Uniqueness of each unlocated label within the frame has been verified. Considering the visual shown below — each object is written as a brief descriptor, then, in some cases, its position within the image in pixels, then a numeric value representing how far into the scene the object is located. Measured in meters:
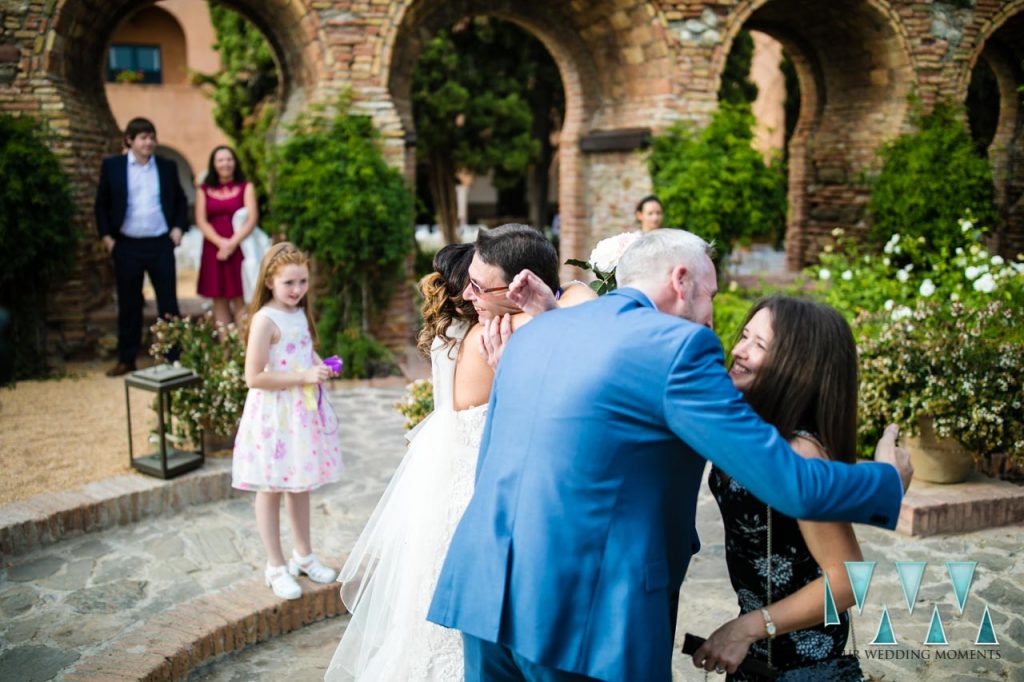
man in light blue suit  1.94
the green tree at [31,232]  7.82
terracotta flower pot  5.50
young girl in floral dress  4.21
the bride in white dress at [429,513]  3.09
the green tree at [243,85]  13.73
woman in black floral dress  2.25
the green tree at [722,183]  9.75
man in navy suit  8.05
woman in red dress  8.10
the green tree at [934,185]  10.63
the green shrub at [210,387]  5.98
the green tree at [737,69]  16.66
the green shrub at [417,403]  5.28
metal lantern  5.48
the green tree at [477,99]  14.46
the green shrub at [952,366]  5.22
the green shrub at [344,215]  8.61
